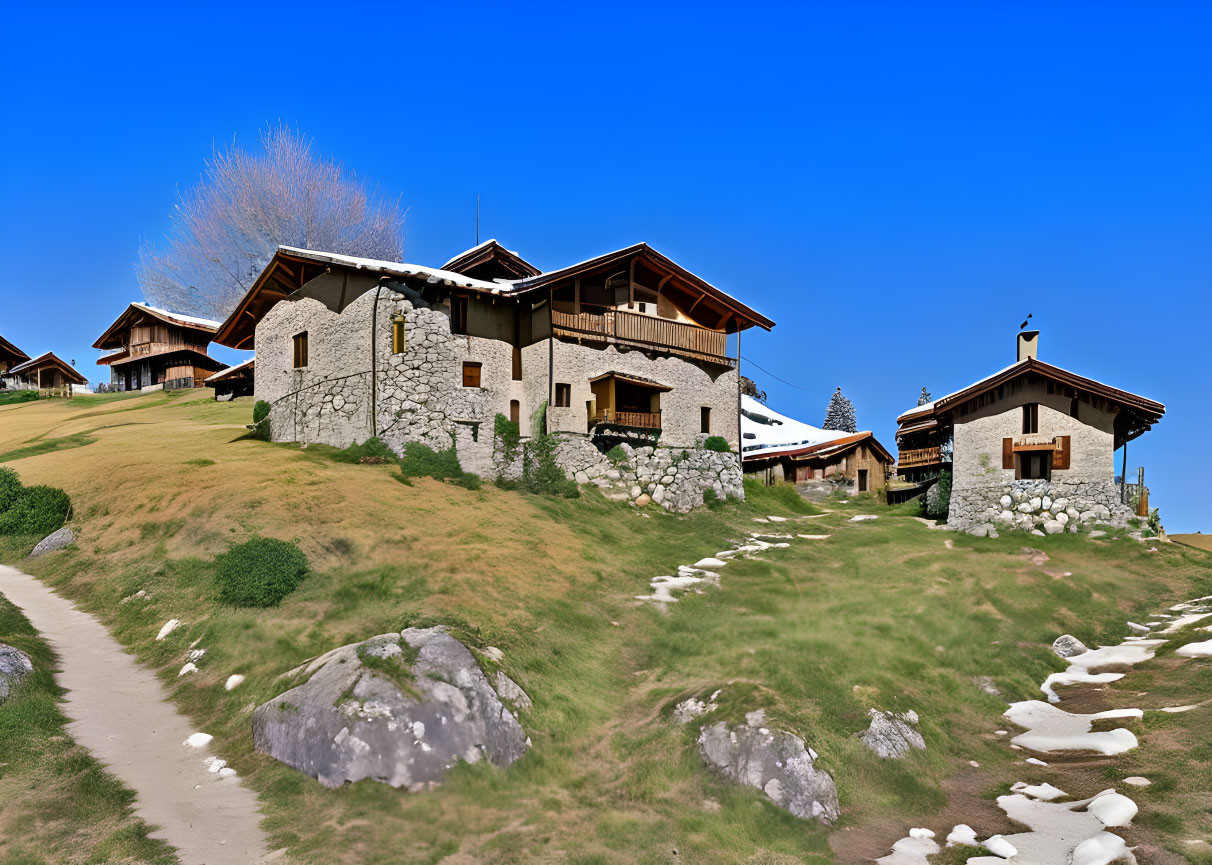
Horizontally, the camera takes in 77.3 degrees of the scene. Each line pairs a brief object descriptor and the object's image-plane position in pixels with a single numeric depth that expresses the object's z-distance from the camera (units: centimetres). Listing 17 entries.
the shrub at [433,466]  3417
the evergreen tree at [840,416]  9319
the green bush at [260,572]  2069
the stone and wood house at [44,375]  7356
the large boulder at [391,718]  1448
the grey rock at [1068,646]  2384
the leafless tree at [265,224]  7494
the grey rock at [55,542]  2620
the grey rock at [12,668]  1608
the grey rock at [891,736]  1659
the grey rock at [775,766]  1479
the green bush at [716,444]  4394
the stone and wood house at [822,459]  5912
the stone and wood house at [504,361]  3600
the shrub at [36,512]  2756
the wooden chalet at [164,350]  7125
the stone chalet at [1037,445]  3672
